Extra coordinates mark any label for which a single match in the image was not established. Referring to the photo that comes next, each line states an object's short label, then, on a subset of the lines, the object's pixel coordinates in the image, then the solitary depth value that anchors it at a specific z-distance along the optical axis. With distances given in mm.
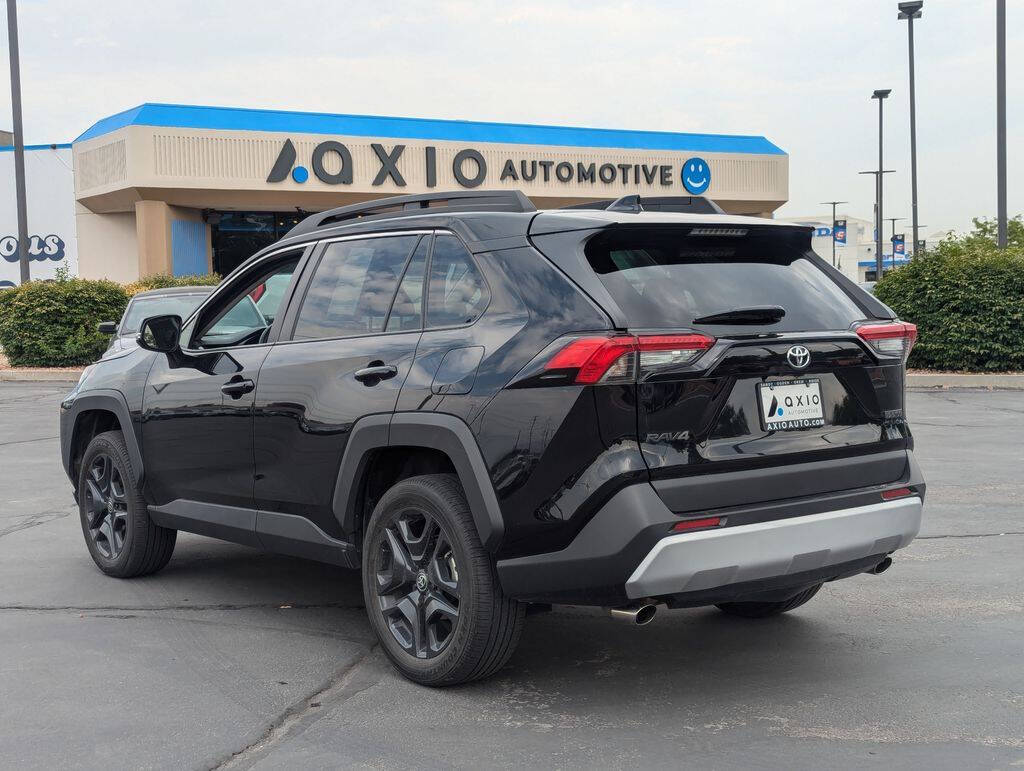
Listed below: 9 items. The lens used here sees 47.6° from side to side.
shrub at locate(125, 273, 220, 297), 26297
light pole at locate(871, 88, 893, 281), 52375
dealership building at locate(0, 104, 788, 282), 31859
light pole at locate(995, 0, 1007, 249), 21781
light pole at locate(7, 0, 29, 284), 25578
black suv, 3938
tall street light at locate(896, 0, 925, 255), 34219
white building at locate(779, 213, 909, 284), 125000
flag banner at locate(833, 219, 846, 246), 82350
